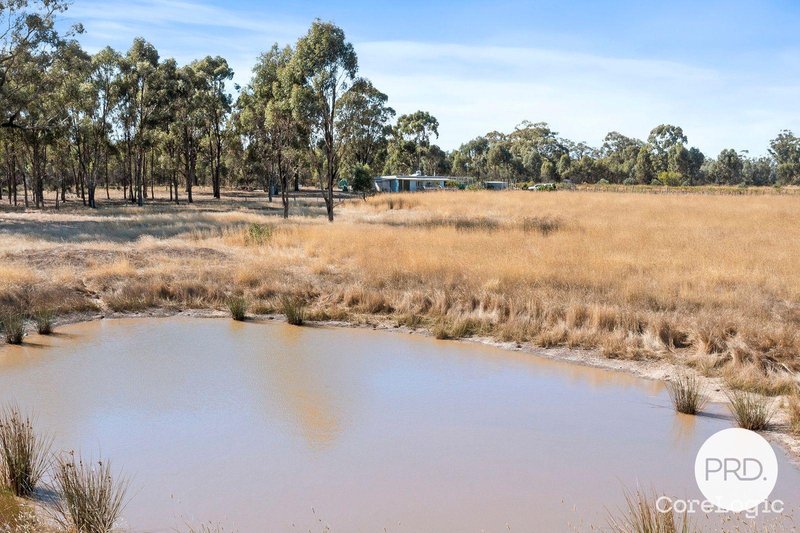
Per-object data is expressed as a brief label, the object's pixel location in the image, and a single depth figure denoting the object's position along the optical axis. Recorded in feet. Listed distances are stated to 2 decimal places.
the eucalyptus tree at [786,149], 395.34
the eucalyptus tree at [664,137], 394.93
